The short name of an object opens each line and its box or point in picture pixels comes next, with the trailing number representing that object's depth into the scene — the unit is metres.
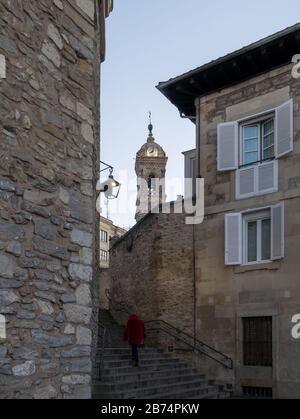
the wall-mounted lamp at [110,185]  11.73
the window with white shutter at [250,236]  12.98
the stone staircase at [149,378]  10.55
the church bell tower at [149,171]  40.03
